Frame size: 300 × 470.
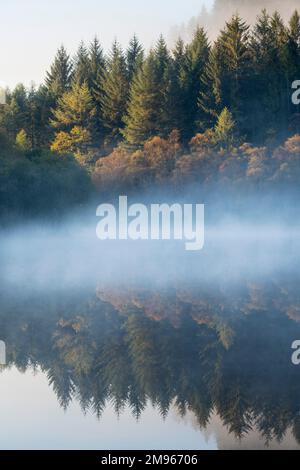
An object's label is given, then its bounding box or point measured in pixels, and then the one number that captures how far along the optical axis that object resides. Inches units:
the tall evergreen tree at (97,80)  3774.6
